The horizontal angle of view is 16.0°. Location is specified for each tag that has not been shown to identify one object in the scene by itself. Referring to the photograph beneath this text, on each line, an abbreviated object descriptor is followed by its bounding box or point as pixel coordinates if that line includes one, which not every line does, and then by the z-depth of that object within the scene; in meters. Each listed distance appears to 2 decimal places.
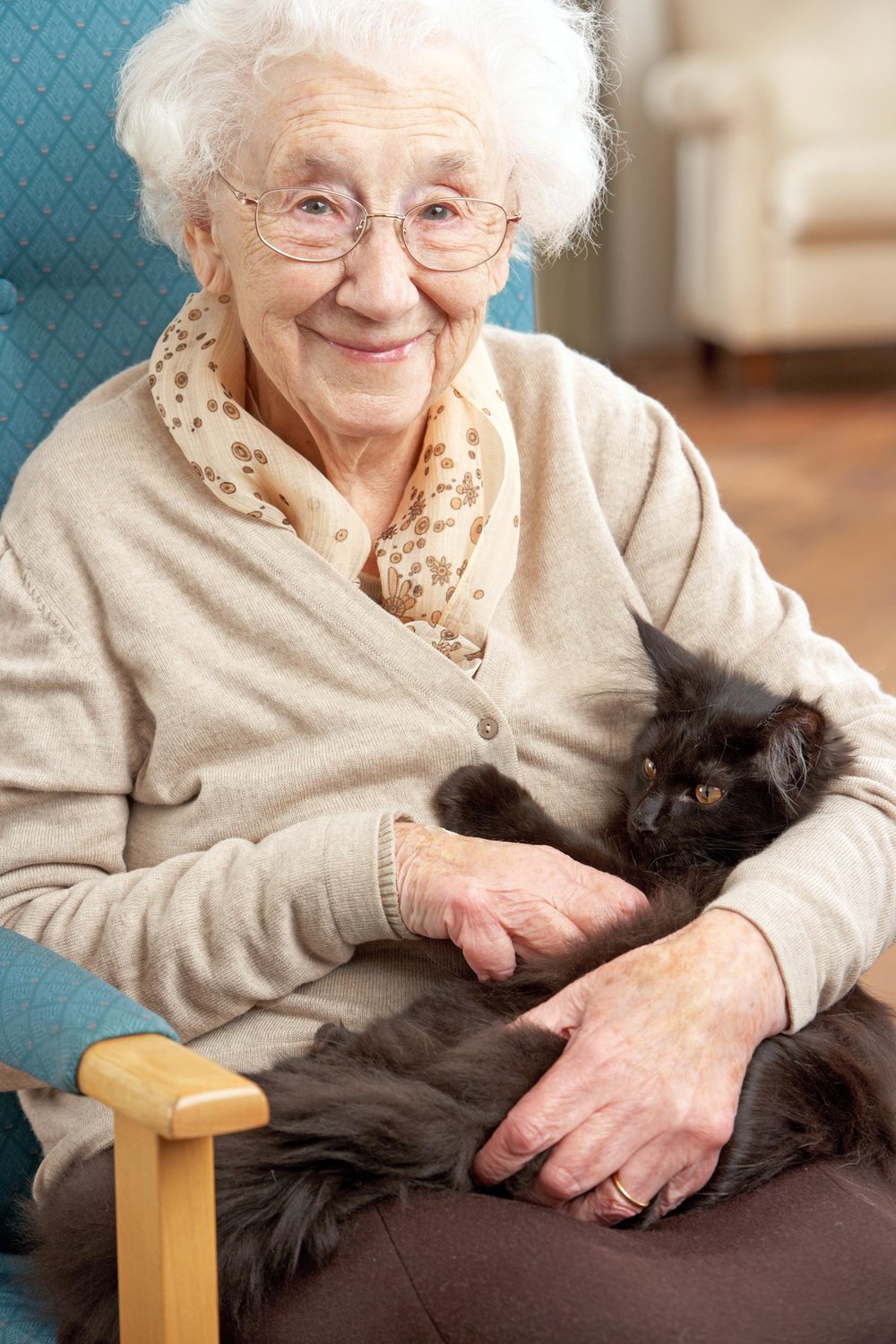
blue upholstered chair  1.71
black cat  1.41
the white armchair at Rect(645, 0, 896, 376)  5.62
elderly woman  1.50
